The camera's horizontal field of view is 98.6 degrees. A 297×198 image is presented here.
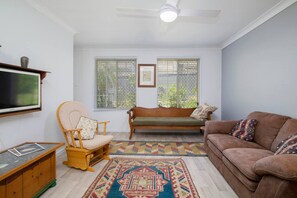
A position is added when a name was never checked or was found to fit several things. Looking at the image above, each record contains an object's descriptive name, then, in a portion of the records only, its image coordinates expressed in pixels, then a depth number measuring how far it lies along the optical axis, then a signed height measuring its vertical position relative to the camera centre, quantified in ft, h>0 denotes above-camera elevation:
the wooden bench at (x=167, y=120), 10.30 -1.81
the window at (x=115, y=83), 12.38 +1.41
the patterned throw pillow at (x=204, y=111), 10.52 -1.06
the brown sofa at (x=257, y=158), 3.20 -2.11
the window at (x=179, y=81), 12.35 +1.65
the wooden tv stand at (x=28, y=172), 3.65 -2.53
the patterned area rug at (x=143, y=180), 4.90 -3.62
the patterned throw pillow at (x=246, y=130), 6.40 -1.62
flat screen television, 4.70 +0.25
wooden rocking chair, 6.26 -2.36
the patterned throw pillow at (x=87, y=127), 6.92 -1.65
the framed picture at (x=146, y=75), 12.05 +2.16
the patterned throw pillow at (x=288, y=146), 4.10 -1.59
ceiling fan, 5.16 +3.63
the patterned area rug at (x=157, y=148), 8.11 -3.45
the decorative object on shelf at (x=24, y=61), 5.39 +1.52
